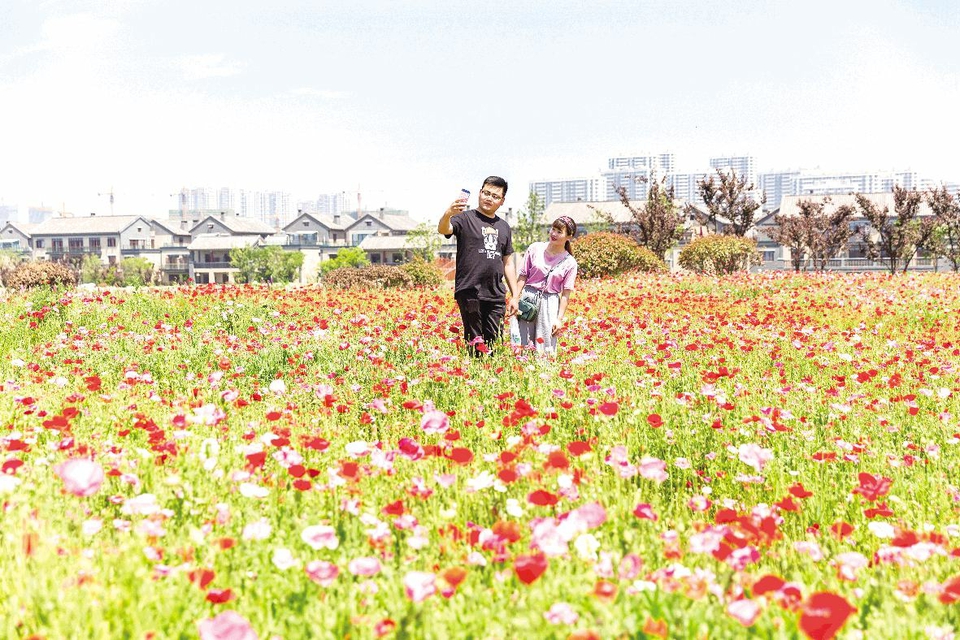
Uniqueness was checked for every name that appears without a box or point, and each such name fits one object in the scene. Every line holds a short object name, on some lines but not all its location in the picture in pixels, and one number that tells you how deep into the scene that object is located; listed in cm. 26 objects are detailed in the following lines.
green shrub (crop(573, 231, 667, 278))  2417
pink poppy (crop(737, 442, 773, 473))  302
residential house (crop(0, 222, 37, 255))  10556
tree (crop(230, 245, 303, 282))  7469
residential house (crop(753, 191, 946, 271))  6700
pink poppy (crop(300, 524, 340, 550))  236
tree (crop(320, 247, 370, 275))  7432
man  654
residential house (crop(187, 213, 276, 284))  9000
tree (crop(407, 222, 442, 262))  6333
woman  695
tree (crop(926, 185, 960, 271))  4440
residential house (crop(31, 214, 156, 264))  9656
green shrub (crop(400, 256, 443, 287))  2427
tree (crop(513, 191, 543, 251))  5106
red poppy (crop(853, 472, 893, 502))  284
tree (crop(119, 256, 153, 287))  7956
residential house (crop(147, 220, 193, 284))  9362
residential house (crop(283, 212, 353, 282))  9544
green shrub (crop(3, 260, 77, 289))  2748
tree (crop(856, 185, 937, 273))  4094
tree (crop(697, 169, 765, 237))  4197
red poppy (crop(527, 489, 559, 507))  244
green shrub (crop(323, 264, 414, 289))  2420
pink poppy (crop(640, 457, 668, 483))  272
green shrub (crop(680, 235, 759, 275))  2734
